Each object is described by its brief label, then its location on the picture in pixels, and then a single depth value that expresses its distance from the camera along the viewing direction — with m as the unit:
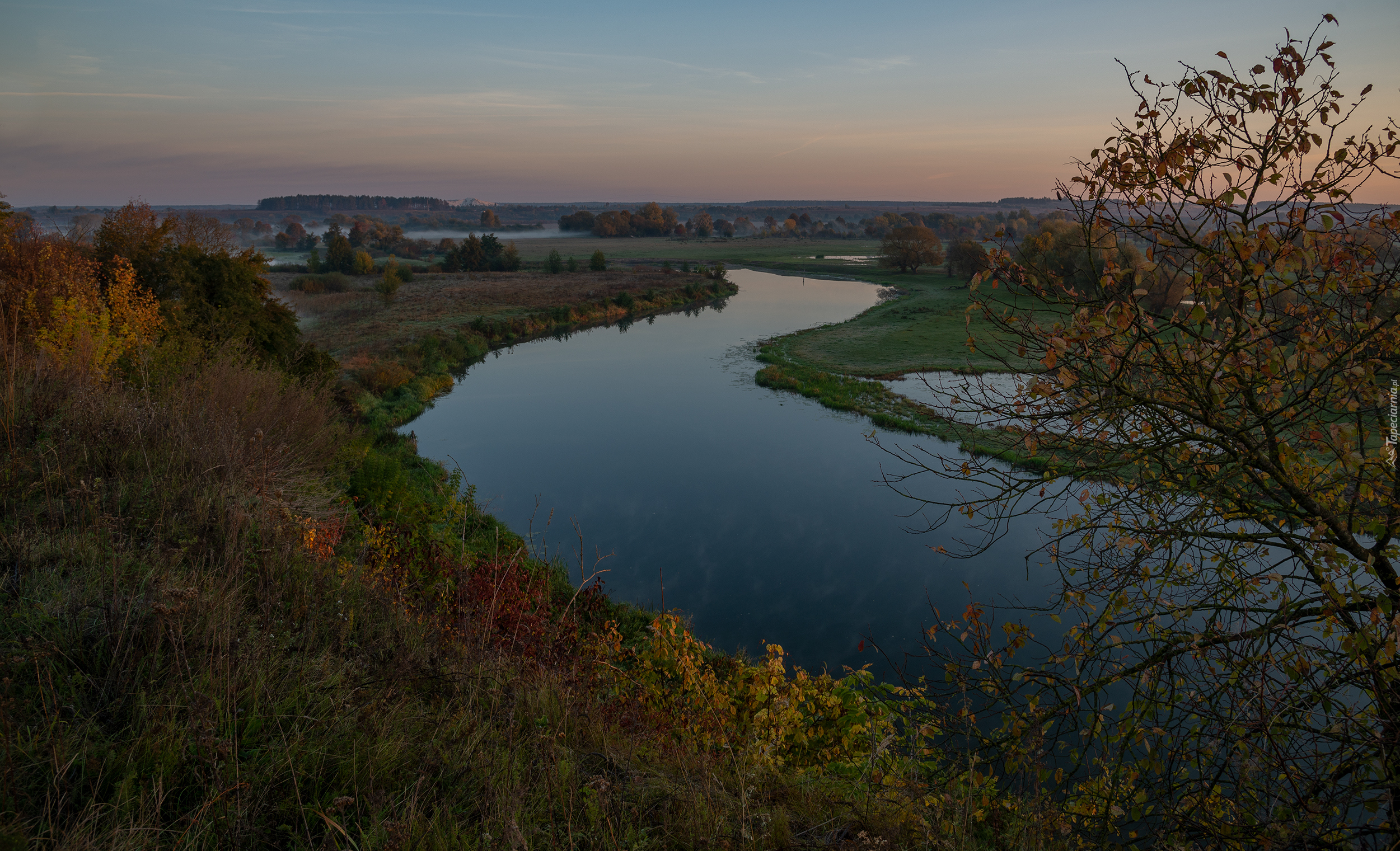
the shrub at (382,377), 27.27
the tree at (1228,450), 3.41
